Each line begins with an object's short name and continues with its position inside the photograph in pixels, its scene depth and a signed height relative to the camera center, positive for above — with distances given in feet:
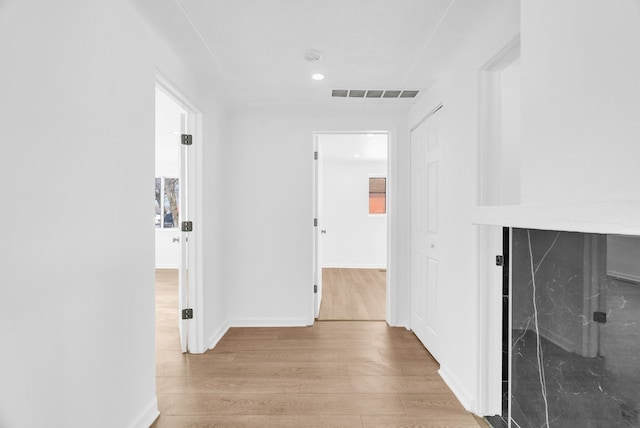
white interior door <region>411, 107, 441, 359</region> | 8.87 -0.65
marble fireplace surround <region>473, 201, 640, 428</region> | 3.02 -1.62
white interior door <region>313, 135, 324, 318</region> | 11.53 -0.77
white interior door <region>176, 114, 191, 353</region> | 8.74 -0.31
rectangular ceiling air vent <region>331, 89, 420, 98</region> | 9.47 +3.63
